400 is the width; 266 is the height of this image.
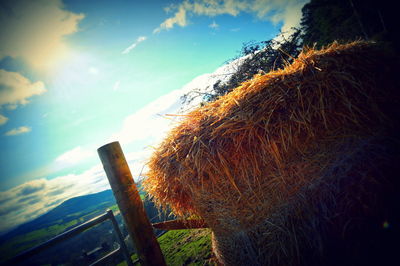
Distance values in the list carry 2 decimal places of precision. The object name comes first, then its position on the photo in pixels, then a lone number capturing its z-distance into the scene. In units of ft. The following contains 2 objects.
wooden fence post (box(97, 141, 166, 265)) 6.30
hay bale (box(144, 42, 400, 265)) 4.20
